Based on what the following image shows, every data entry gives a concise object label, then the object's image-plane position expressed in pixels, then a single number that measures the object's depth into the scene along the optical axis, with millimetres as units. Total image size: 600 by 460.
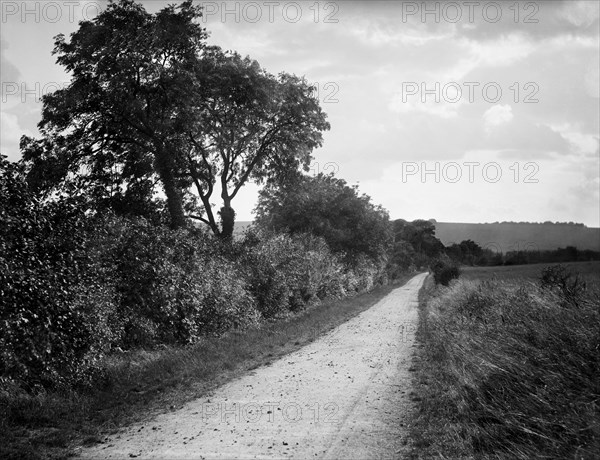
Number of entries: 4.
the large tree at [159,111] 25859
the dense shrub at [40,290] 7707
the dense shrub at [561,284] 9632
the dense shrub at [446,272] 40031
